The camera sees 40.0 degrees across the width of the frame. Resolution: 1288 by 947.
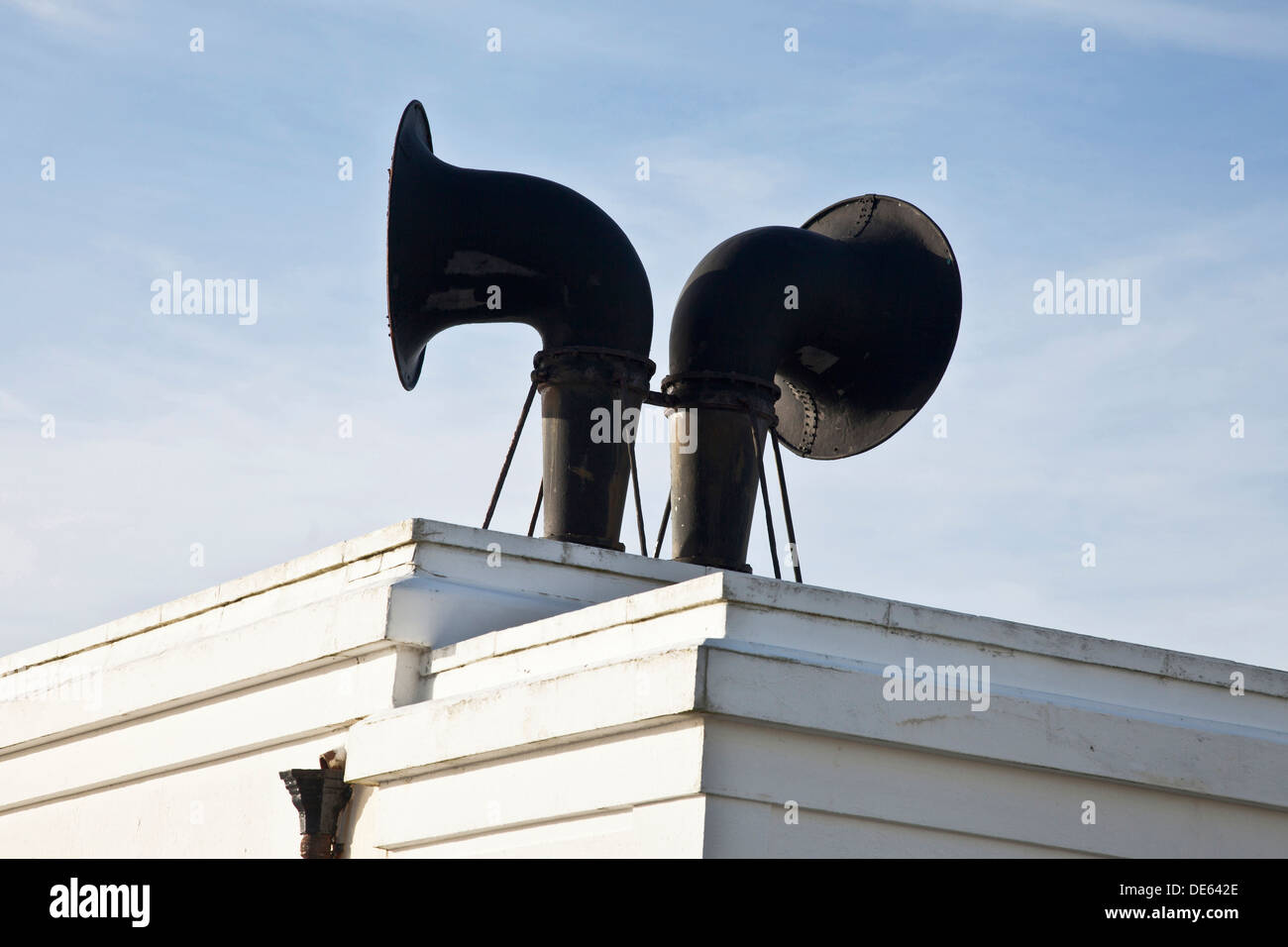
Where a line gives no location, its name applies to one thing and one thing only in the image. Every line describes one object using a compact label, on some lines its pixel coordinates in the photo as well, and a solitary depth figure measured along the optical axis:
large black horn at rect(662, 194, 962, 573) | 10.16
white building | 6.19
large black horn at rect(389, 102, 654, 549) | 9.90
